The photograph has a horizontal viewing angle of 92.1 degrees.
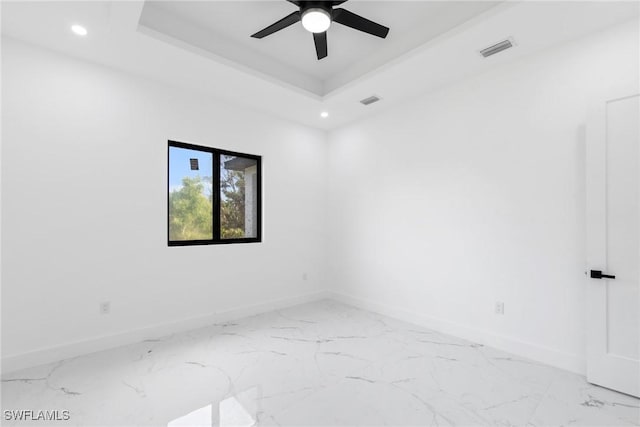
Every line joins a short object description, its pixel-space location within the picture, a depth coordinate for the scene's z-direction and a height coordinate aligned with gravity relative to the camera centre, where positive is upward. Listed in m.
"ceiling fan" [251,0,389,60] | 2.15 +1.47
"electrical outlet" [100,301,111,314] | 2.90 -0.85
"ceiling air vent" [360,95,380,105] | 3.66 +1.41
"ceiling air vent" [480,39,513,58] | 2.56 +1.45
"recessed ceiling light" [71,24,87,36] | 2.40 +1.48
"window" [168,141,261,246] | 3.51 +0.26
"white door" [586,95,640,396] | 2.17 -0.20
